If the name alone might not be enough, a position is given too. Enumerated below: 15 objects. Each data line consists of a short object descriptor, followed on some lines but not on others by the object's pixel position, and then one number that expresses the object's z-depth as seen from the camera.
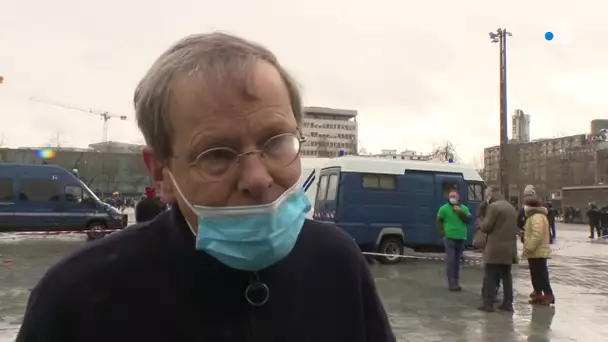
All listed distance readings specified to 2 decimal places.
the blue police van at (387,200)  14.88
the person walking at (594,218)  26.50
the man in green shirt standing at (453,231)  10.66
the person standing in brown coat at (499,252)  8.99
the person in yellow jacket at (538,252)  9.46
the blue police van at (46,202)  19.53
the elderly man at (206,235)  1.38
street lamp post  25.97
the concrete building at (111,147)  84.28
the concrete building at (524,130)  69.62
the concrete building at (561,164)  69.75
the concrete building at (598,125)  89.90
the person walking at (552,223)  22.65
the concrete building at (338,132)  63.95
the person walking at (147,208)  10.05
